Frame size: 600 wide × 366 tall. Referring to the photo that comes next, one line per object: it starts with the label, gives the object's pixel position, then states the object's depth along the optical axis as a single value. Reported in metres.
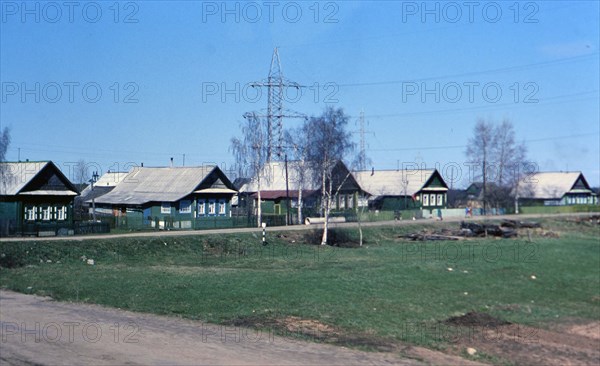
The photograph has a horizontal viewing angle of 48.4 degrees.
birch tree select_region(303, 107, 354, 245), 50.38
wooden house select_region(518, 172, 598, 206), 103.00
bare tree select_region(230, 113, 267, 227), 59.38
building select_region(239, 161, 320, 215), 64.38
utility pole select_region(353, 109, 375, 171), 53.83
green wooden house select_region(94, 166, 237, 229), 54.50
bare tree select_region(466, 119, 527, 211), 79.31
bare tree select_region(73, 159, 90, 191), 73.55
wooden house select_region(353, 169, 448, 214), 83.62
